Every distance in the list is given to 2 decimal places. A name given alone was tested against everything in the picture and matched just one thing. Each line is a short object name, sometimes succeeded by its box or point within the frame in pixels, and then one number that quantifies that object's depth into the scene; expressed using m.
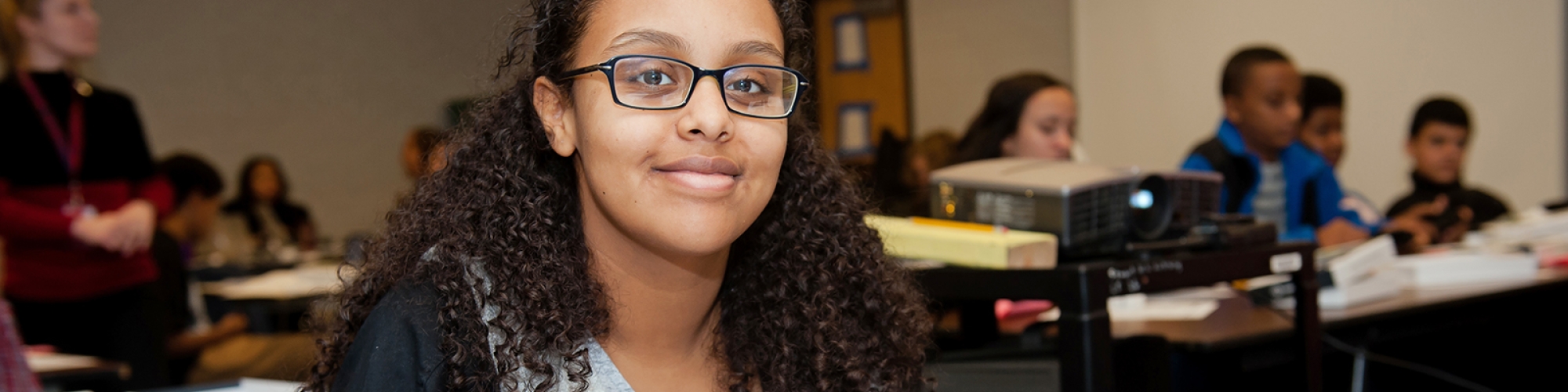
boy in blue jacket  3.27
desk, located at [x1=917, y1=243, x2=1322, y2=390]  1.24
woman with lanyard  2.52
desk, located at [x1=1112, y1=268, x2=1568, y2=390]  1.76
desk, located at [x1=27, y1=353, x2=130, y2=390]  1.81
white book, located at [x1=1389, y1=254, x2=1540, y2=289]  2.39
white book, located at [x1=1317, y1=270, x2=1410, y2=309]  2.05
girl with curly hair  0.96
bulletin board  6.68
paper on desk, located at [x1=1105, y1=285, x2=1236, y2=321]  1.96
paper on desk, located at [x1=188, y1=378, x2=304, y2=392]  1.29
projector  1.40
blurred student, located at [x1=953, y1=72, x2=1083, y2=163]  3.22
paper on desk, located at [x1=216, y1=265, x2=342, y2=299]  3.62
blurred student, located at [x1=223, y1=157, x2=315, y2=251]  6.04
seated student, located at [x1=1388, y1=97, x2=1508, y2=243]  4.15
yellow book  1.32
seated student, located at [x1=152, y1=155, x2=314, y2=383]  2.90
